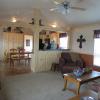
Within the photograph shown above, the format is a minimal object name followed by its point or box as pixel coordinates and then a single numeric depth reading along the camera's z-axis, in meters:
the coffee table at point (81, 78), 2.67
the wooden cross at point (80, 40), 4.74
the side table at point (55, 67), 4.78
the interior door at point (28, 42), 7.25
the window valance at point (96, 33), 4.12
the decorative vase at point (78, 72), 2.88
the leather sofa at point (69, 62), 3.96
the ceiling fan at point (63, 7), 2.62
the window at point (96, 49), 4.19
